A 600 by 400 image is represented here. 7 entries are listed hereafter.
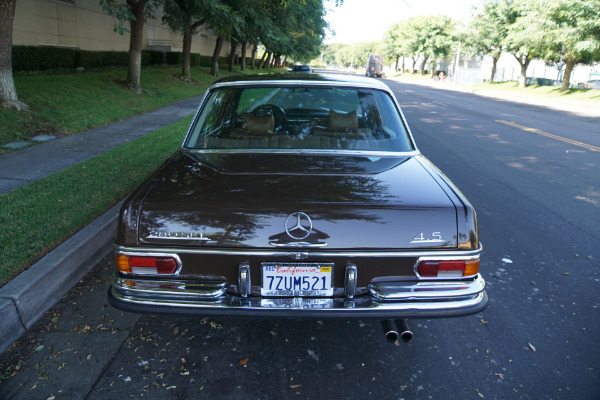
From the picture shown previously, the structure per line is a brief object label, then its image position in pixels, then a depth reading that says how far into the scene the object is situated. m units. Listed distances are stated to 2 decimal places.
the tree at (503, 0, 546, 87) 29.98
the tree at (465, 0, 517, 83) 37.88
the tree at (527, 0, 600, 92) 24.91
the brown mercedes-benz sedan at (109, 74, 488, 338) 2.42
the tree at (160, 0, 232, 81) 13.24
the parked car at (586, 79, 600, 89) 38.37
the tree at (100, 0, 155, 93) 14.98
